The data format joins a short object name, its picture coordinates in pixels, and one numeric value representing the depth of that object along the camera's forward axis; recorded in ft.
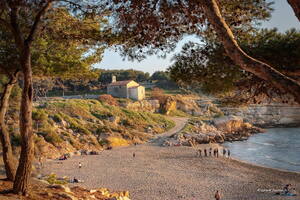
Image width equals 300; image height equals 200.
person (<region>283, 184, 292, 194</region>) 48.73
